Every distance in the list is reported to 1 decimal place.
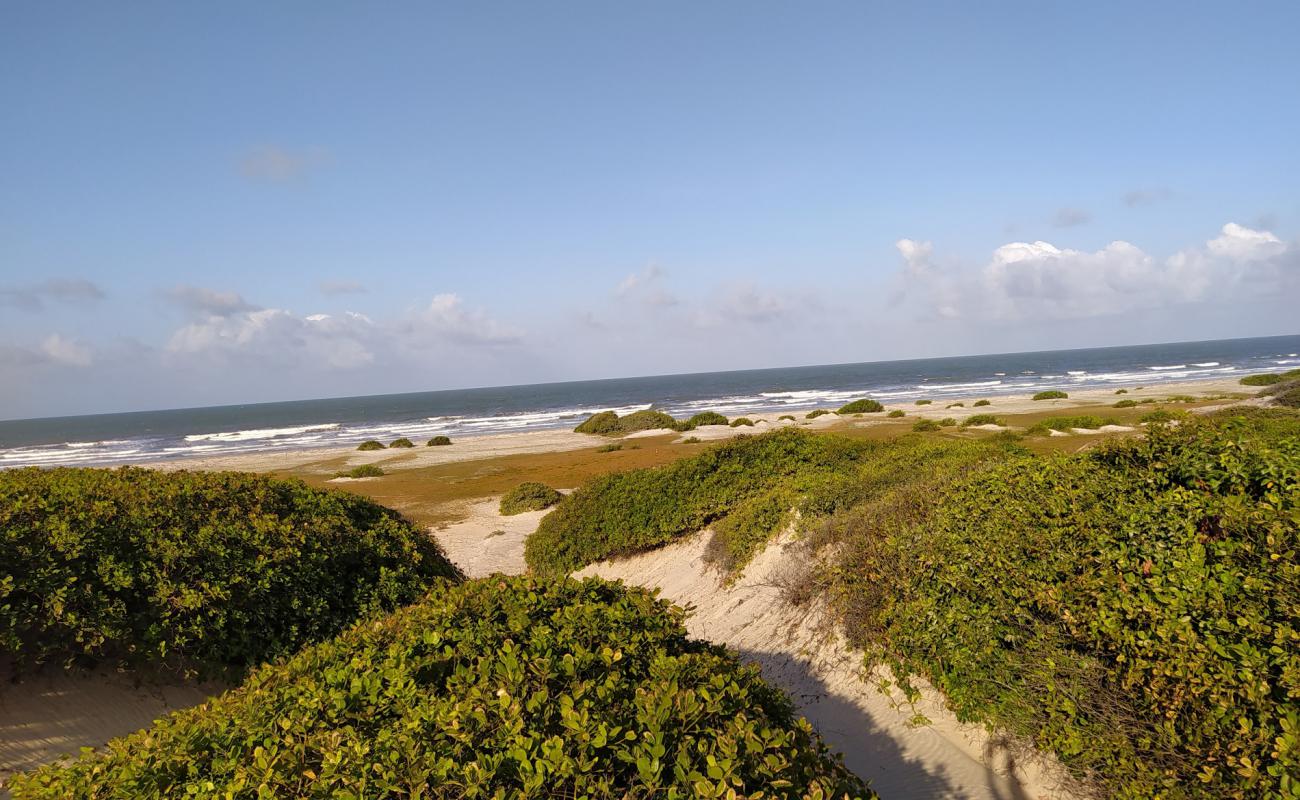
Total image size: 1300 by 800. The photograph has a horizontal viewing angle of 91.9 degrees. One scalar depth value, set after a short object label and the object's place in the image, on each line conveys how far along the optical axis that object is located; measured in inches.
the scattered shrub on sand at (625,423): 1975.9
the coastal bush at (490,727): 103.3
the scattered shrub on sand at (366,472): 1302.9
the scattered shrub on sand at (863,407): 1999.5
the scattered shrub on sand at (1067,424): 1066.3
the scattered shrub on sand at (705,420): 1950.4
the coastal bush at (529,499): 836.6
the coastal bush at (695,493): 505.7
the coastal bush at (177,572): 219.6
